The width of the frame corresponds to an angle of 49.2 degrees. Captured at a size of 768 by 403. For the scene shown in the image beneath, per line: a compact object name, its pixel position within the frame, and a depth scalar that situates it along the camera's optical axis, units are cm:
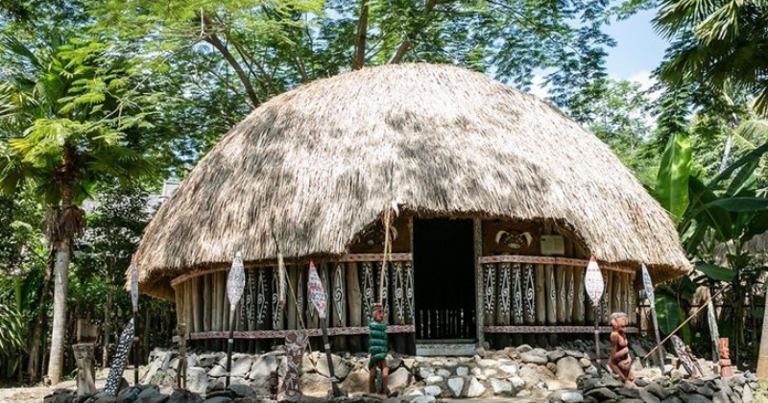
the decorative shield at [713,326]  1020
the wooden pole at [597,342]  917
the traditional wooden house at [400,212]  1016
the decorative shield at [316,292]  885
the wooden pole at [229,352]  907
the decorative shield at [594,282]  933
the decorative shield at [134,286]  954
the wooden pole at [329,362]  887
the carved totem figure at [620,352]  920
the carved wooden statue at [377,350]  884
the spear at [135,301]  949
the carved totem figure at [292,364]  884
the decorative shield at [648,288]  986
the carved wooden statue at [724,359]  1018
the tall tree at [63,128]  1485
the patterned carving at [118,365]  928
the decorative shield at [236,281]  900
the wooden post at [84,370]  943
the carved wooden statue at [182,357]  909
